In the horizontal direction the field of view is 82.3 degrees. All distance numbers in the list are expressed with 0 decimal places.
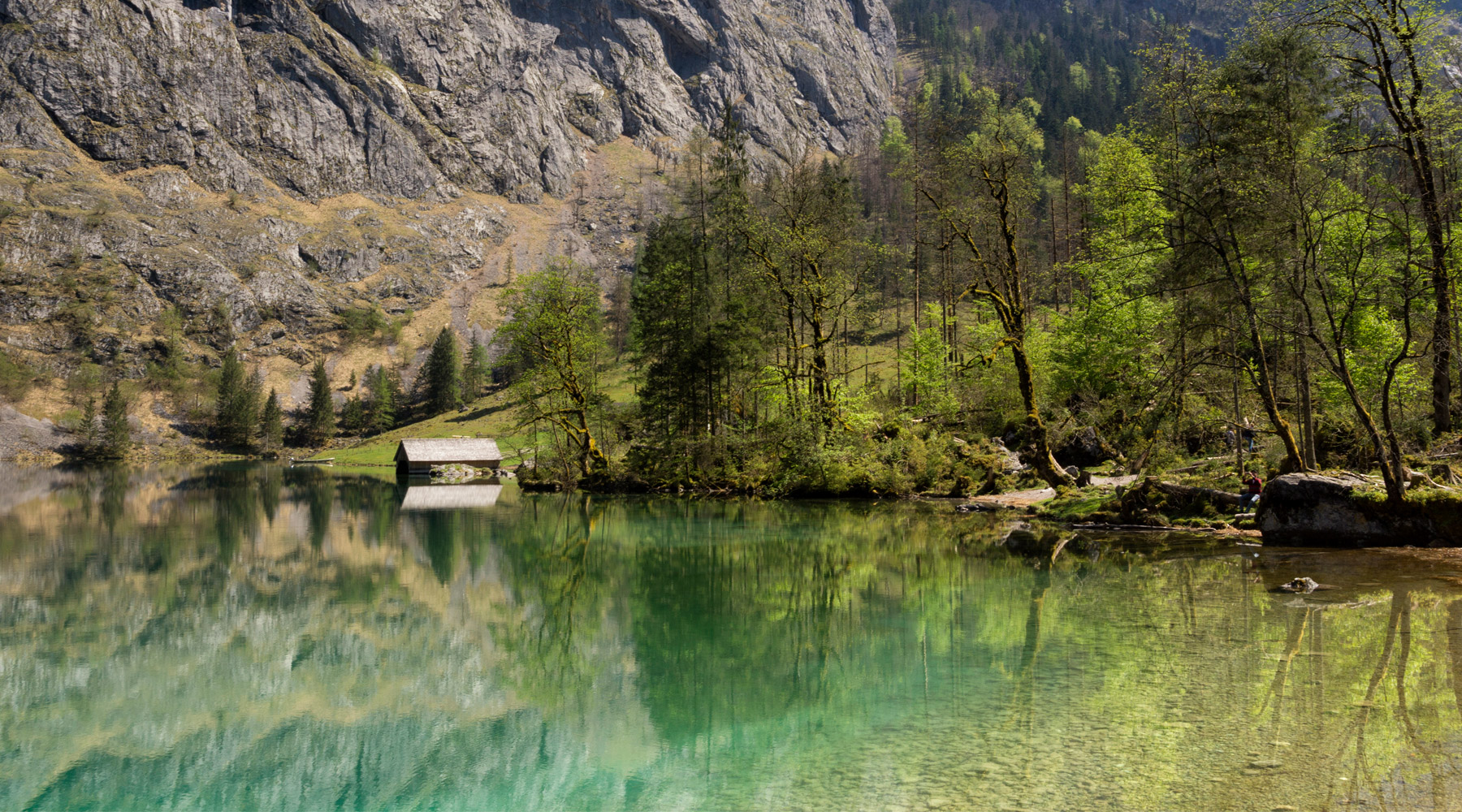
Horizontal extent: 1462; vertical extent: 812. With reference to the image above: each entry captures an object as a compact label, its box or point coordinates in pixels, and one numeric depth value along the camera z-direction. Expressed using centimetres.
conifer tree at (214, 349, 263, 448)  10450
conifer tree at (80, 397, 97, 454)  9381
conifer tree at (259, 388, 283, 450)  10631
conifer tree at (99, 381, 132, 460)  9419
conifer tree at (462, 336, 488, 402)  11762
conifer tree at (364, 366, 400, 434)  11362
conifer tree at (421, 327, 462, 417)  11462
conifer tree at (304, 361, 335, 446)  11175
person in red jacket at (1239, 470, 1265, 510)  2091
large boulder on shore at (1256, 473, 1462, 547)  1612
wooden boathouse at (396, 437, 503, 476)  7206
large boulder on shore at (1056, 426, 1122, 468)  3469
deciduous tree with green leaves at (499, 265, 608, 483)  4562
